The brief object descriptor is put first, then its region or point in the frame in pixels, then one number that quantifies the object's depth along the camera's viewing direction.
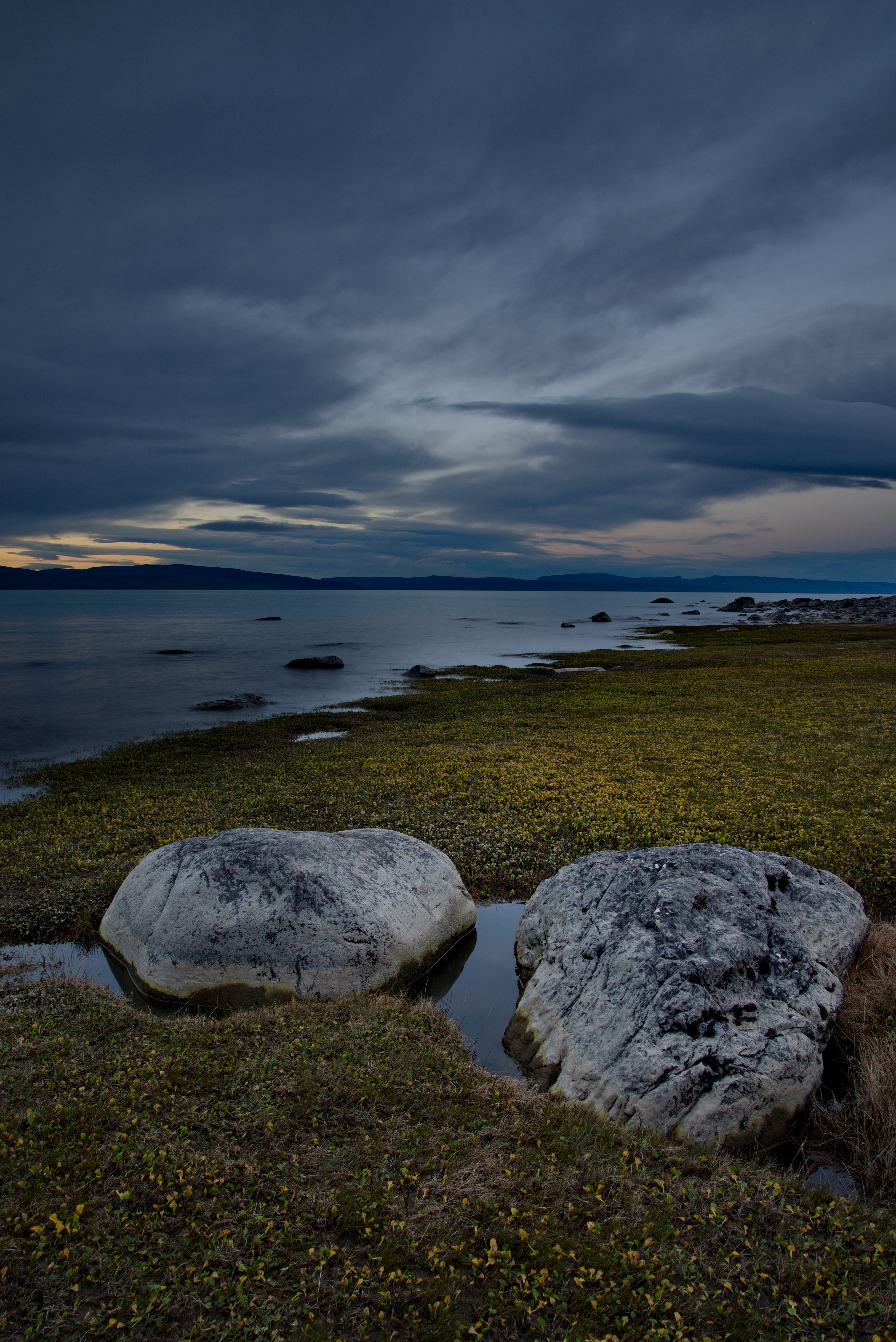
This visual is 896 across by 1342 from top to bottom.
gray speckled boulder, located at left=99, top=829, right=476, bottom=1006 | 10.02
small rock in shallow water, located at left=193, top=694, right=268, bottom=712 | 42.12
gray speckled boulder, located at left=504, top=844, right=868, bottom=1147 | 7.43
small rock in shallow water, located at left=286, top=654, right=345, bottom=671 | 63.25
